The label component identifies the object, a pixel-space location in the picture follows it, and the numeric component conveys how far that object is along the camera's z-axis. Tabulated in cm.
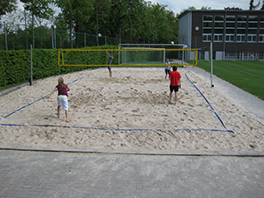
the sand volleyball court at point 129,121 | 720
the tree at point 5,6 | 2143
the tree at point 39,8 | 1964
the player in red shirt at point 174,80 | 1128
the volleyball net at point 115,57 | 2121
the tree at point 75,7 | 2484
